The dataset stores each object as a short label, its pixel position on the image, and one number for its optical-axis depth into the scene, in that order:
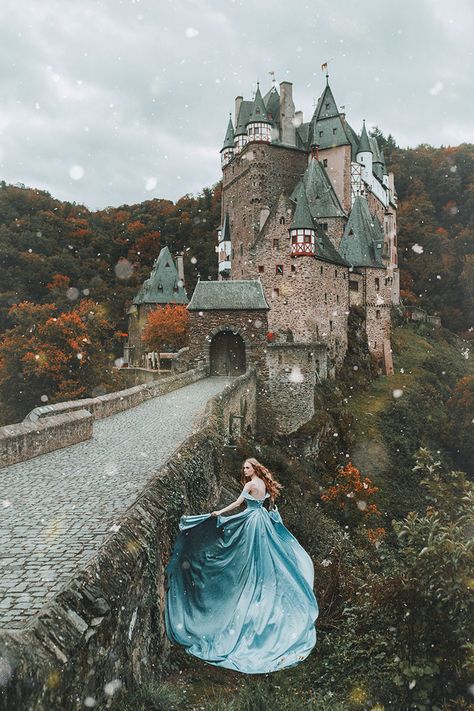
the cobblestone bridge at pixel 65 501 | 4.76
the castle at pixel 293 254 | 28.89
